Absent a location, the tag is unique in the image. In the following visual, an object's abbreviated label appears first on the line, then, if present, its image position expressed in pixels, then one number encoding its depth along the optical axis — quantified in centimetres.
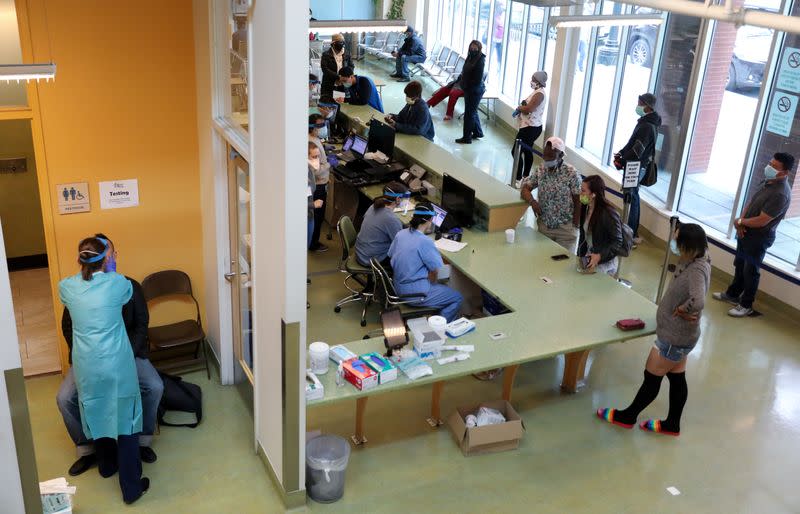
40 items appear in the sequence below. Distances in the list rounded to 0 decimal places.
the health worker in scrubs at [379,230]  720
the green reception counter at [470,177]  754
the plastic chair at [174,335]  635
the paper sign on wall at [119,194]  604
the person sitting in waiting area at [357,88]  1073
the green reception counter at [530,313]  538
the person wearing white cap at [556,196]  731
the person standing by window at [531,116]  1076
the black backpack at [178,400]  586
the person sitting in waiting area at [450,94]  1354
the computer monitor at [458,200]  754
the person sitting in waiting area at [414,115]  956
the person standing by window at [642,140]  884
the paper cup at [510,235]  732
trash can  506
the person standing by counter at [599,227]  674
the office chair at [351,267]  739
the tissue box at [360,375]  494
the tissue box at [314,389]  485
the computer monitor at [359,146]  941
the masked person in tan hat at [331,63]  1170
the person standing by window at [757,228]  722
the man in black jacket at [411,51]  1667
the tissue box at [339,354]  520
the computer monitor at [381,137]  904
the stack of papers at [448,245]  716
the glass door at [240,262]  558
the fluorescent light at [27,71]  450
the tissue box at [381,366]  502
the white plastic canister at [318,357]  504
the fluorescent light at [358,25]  747
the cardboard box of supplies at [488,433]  556
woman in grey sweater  532
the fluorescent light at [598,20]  831
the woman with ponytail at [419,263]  659
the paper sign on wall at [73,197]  588
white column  402
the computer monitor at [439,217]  752
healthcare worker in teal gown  473
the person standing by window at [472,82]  1247
